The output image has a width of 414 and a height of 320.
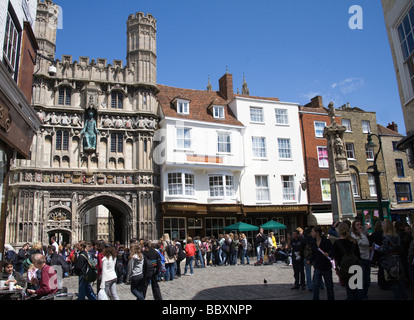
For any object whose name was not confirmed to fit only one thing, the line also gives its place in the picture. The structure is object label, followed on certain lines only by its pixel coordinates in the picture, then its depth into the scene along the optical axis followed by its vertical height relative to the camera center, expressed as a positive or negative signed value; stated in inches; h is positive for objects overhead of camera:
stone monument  630.5 +83.0
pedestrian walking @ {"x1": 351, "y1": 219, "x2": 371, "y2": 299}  312.3 -23.8
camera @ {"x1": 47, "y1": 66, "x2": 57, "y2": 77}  624.0 +293.6
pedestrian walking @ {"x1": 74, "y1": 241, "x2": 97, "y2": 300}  355.9 -37.5
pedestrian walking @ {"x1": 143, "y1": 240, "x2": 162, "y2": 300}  335.6 -26.9
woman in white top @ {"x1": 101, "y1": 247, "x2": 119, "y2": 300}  315.3 -31.0
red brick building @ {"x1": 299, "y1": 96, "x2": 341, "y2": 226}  1121.6 +197.9
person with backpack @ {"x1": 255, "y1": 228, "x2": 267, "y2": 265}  724.5 -32.5
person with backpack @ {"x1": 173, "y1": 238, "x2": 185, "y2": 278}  594.5 -39.3
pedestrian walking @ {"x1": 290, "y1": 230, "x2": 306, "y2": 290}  397.1 -41.1
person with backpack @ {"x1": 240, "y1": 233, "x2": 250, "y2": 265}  760.3 -40.7
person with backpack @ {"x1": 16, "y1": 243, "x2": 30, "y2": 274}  568.1 -22.9
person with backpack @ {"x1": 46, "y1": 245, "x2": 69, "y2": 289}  385.7 -24.1
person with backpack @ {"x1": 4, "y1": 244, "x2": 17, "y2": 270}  511.2 -16.1
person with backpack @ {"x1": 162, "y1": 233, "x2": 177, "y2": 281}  540.7 -33.6
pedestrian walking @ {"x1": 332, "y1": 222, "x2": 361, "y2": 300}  279.7 -24.0
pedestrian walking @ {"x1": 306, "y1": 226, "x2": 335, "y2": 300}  292.4 -31.9
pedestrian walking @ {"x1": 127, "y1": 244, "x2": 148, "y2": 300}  319.6 -32.3
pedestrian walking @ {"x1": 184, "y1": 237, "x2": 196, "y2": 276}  620.4 -38.7
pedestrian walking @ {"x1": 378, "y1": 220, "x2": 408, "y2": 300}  277.1 -31.3
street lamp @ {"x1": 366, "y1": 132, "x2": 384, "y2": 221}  659.4 +87.6
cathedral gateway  879.1 +234.8
